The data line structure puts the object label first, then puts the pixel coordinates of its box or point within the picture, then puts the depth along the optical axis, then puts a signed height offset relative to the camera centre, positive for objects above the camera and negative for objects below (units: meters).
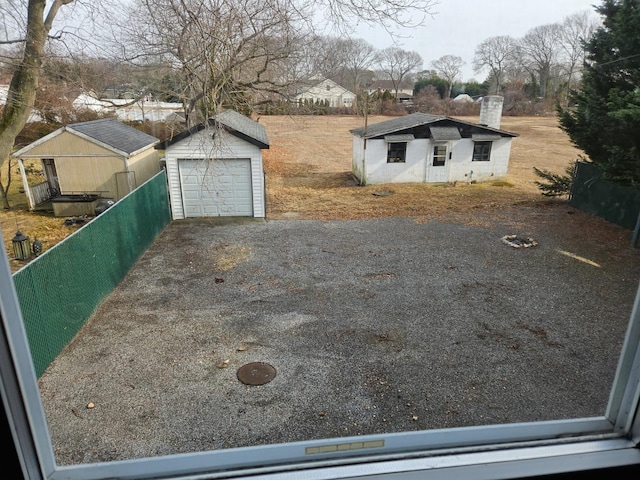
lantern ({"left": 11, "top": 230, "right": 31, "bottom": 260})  3.76 -1.42
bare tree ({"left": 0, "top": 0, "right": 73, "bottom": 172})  4.11 +0.31
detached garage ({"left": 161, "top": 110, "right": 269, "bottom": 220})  9.39 -1.65
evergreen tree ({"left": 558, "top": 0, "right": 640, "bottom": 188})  5.99 +0.04
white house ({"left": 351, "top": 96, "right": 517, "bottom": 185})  14.29 -1.67
